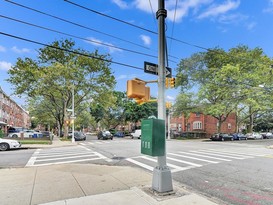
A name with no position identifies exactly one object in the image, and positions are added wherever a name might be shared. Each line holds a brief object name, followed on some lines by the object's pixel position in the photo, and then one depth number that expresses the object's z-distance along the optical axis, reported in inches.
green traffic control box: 213.2
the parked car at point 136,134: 1724.7
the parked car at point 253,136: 1752.6
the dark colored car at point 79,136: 1348.4
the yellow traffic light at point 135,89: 235.9
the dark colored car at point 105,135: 1421.0
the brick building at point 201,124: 1924.2
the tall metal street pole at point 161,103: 217.2
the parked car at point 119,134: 2016.2
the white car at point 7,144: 658.8
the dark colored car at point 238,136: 1603.8
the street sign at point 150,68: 248.1
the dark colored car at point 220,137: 1477.6
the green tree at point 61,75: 1211.9
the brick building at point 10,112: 1863.9
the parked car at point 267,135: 2107.0
